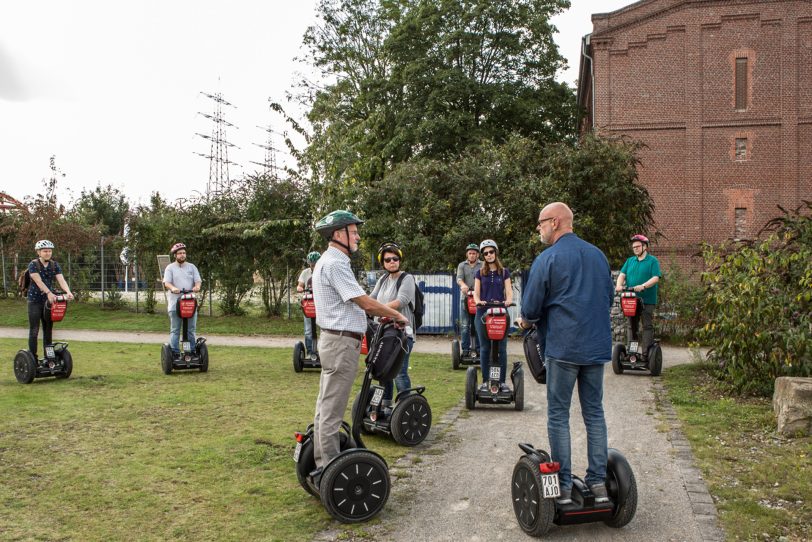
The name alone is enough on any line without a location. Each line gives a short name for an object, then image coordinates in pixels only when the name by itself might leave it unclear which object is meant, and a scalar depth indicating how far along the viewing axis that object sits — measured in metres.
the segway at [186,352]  11.33
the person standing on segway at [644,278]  11.07
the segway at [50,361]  10.32
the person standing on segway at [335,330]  4.89
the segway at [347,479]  4.71
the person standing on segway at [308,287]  11.80
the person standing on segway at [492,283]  8.79
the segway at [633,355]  11.19
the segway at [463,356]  12.38
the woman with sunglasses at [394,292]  7.02
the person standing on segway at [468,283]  11.23
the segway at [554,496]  4.41
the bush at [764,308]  8.23
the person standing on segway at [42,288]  10.30
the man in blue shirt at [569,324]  4.53
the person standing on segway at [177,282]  11.38
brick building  30.05
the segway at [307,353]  11.44
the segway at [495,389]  8.48
